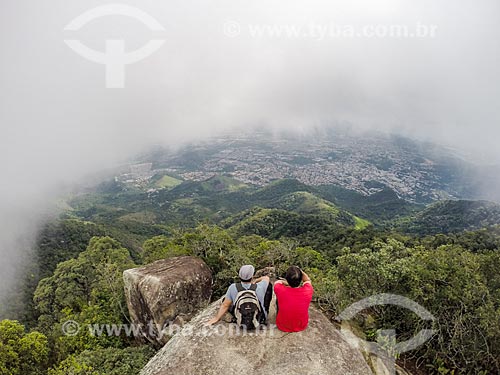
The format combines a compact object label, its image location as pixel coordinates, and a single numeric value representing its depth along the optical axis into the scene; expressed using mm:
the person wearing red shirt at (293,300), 6281
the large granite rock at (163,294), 11430
